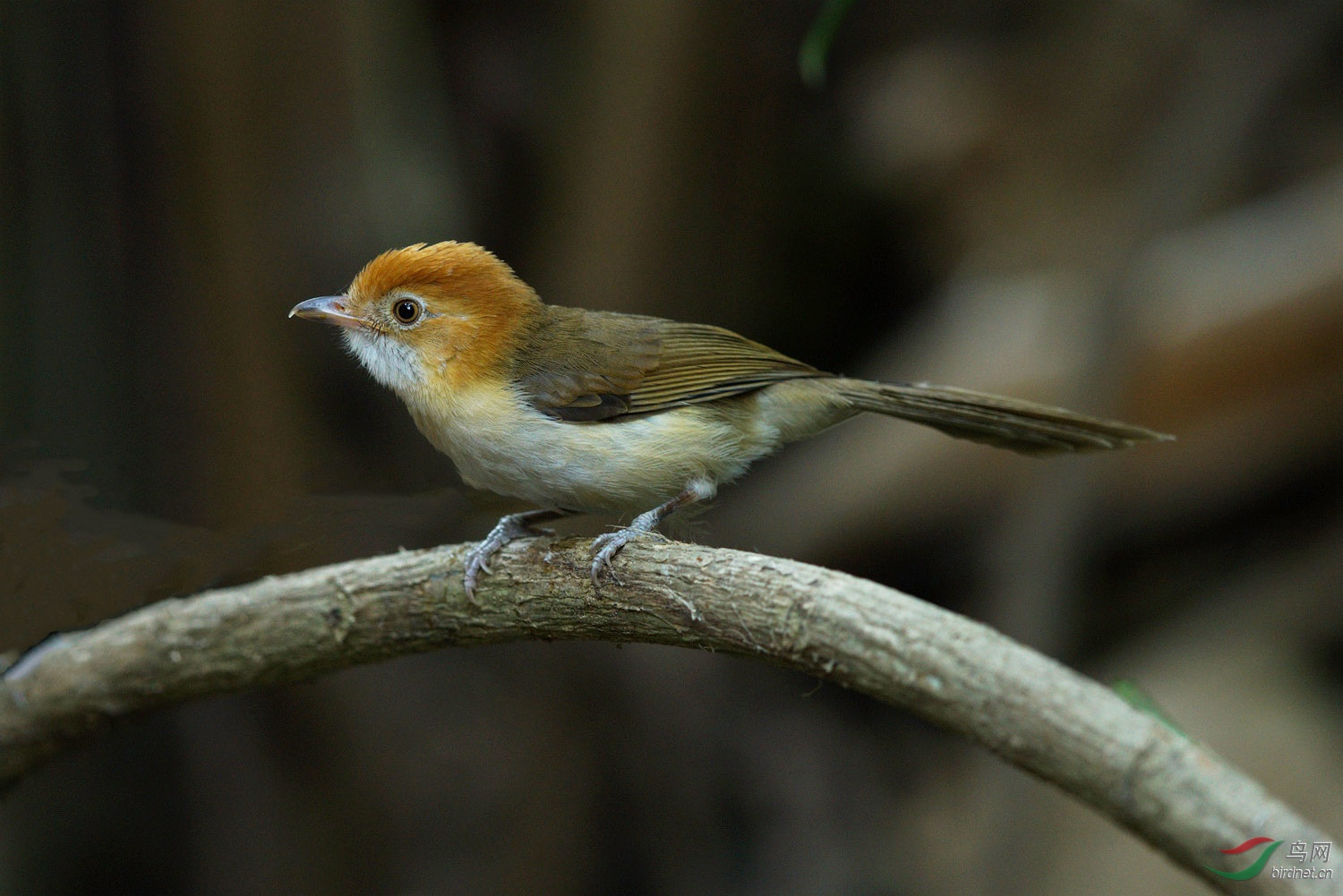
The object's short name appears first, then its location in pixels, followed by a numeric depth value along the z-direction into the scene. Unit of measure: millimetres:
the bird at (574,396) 4301
